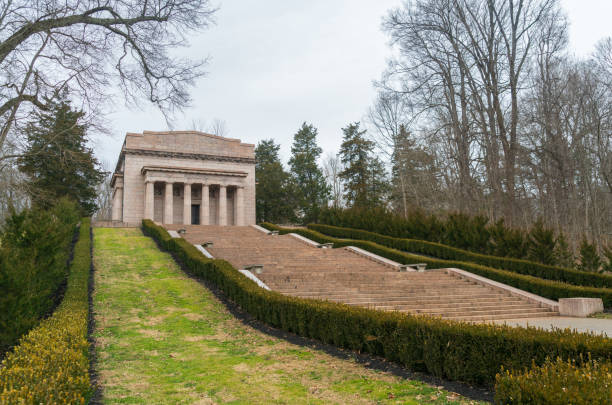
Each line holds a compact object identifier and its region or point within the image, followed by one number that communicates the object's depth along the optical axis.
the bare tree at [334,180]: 56.69
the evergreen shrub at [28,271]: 7.20
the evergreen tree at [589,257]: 17.00
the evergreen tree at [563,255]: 17.83
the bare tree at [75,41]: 9.34
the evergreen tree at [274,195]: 48.00
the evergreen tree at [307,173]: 49.41
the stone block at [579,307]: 12.59
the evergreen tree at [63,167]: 11.48
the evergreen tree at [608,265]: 16.58
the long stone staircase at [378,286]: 12.41
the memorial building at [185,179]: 36.66
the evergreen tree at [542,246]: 18.00
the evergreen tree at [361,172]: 47.55
